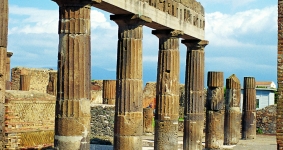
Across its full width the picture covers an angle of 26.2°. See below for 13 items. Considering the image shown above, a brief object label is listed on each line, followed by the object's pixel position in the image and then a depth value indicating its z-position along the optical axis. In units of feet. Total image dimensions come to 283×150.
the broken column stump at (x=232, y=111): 92.68
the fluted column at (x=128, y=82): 54.80
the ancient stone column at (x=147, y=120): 104.27
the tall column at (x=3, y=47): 39.14
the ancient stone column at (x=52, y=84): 101.04
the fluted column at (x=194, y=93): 73.72
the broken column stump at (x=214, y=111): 82.33
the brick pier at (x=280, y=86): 33.40
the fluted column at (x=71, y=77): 44.32
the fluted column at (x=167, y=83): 65.77
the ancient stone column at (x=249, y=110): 100.58
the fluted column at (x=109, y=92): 98.86
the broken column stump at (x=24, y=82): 102.04
